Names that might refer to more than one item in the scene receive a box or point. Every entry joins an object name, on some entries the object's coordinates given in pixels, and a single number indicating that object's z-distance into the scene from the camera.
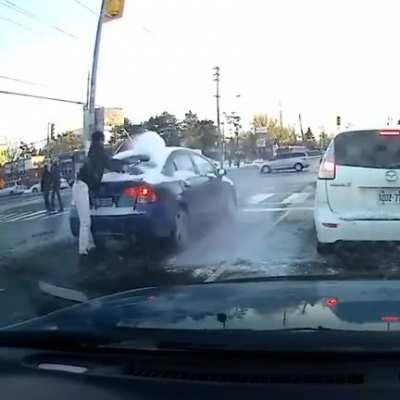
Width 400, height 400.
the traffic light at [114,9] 18.11
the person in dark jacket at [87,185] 10.42
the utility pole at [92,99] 21.92
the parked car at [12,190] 36.97
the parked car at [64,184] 24.73
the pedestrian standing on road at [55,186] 21.21
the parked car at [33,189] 36.88
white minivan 8.18
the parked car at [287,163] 48.44
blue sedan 10.39
